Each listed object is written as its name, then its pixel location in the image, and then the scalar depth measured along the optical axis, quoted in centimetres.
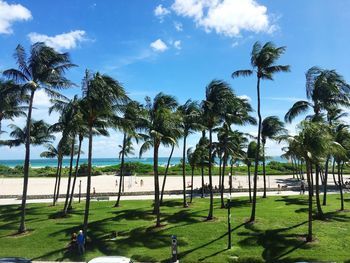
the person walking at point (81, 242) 2233
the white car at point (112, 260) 1451
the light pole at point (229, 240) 2279
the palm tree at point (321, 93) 2946
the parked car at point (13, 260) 1436
